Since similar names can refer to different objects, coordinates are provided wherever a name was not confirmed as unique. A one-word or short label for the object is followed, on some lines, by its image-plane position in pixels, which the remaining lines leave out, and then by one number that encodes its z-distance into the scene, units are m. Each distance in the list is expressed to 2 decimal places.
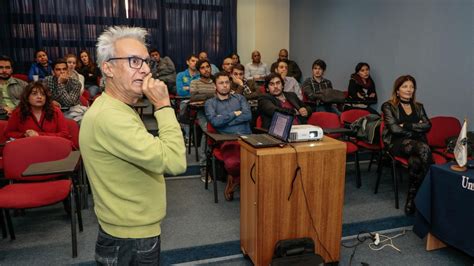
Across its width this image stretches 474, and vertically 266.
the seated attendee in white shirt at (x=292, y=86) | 4.96
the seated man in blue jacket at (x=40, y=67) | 5.56
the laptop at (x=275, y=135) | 2.06
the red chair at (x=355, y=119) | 3.60
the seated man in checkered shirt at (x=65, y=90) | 4.00
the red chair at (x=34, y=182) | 2.30
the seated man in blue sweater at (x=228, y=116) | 3.23
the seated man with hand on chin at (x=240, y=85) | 4.63
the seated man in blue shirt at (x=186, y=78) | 5.40
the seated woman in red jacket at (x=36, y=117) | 3.13
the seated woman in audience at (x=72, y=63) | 4.92
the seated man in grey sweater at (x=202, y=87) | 4.35
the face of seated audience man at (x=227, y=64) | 5.81
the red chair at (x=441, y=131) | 3.63
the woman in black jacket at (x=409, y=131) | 3.04
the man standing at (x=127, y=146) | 1.06
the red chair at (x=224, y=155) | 3.12
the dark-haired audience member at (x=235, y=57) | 7.07
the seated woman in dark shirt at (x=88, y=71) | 6.12
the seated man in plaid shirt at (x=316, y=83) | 5.09
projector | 2.14
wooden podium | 2.02
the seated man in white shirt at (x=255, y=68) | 7.10
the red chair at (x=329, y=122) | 3.57
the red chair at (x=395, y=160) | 3.13
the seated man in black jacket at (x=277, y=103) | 3.52
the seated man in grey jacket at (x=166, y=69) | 6.59
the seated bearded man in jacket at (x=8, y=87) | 4.15
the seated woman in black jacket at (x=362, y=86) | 5.14
